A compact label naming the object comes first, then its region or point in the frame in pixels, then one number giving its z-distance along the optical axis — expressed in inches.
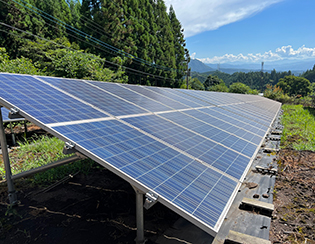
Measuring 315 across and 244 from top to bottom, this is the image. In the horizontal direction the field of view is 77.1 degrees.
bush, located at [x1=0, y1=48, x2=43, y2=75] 573.9
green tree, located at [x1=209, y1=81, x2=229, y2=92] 3356.8
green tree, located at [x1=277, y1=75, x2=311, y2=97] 4033.7
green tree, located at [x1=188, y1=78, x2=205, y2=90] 4032.7
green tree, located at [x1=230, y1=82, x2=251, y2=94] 2330.2
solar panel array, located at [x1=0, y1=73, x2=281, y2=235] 119.1
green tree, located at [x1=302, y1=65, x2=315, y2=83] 5477.4
